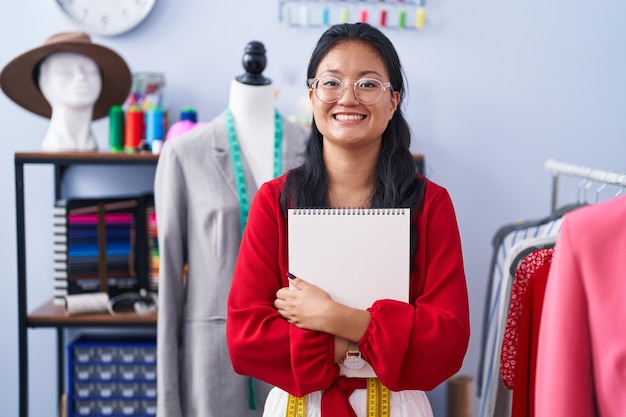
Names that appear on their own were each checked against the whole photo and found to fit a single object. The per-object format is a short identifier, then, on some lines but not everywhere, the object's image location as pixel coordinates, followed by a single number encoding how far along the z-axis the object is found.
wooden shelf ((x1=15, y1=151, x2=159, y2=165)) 2.01
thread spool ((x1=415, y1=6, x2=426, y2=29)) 2.41
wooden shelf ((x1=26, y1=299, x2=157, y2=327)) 2.06
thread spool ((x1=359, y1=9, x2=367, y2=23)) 2.40
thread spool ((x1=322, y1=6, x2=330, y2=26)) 2.41
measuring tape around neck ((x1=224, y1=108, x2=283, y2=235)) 1.68
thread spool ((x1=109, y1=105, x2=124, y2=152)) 2.14
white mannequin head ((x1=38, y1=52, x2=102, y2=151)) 2.09
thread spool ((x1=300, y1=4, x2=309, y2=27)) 2.40
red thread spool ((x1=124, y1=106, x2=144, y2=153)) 2.14
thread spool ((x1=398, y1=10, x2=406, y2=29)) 2.42
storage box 2.18
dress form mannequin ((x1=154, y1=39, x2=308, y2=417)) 1.68
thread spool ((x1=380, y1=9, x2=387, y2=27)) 2.41
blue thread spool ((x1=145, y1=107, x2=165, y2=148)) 2.14
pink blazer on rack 0.91
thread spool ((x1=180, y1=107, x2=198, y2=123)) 2.22
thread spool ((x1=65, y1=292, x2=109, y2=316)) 2.07
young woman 1.10
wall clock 2.37
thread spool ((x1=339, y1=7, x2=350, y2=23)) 2.40
